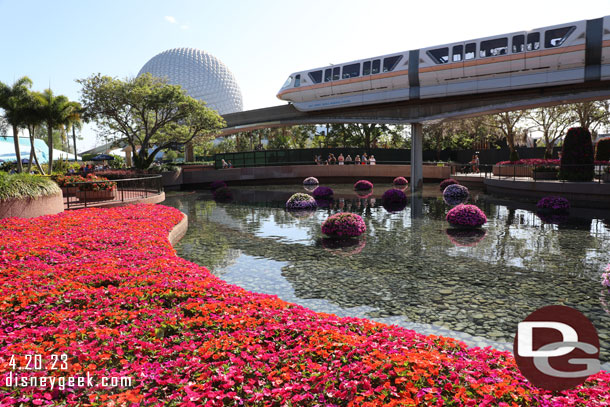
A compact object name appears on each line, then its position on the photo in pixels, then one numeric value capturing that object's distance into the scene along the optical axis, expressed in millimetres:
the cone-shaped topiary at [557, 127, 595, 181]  24216
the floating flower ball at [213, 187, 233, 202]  28766
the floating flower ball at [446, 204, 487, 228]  15883
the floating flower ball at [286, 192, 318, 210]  22156
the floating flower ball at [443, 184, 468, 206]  26198
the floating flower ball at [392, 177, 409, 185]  39978
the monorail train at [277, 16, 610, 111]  23750
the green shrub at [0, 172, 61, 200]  13281
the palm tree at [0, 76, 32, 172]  31312
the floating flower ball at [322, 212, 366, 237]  14289
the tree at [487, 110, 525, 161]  44409
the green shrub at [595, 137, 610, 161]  29597
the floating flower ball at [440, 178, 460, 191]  33281
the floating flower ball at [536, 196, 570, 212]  19797
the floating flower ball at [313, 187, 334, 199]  27953
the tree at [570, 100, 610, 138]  41406
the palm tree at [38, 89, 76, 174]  31984
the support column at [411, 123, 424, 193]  37156
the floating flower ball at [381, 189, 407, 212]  24438
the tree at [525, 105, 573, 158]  44025
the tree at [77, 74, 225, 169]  33656
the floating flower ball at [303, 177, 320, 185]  40875
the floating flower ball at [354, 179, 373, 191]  34094
